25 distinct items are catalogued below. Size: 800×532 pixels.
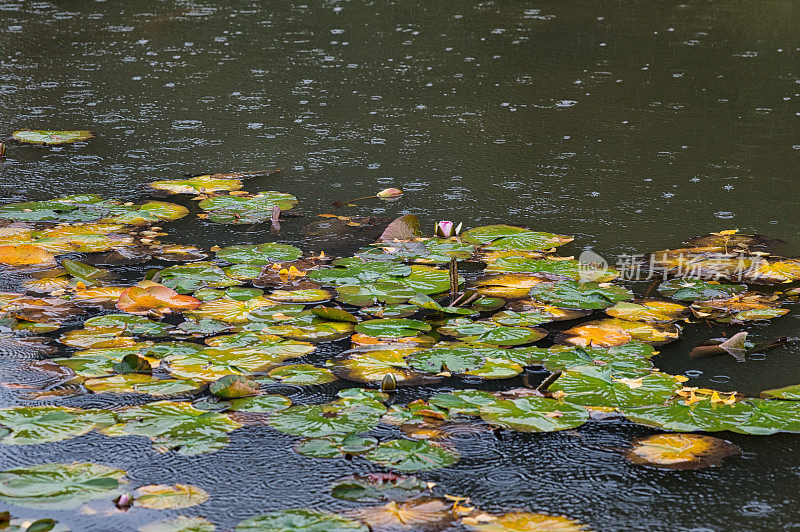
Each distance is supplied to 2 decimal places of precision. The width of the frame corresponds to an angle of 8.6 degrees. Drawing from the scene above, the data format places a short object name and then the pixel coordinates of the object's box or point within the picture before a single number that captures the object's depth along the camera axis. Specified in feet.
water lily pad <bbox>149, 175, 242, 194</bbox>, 39.48
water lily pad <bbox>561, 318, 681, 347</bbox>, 33.80
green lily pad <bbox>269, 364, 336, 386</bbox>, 33.14
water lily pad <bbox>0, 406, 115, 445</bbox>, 32.36
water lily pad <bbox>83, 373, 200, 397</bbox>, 32.95
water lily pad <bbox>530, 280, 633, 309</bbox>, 34.55
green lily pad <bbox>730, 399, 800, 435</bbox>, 32.45
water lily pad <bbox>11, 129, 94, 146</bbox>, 47.54
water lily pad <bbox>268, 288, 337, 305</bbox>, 34.70
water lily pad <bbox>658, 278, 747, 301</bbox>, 34.72
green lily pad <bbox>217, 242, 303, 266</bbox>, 35.68
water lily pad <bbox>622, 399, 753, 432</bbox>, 32.49
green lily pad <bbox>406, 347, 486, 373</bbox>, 33.33
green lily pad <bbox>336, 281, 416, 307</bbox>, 34.66
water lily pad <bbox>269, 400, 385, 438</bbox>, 32.47
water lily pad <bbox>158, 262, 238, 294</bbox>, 34.92
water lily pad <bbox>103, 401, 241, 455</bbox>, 32.31
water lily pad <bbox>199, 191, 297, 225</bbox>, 37.04
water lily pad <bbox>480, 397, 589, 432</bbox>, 32.54
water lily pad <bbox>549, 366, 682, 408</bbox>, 32.82
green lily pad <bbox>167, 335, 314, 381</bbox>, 33.22
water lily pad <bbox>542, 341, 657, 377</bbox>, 33.29
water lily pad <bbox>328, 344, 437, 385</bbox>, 33.22
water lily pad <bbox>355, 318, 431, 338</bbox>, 33.96
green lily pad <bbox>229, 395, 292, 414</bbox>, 32.77
